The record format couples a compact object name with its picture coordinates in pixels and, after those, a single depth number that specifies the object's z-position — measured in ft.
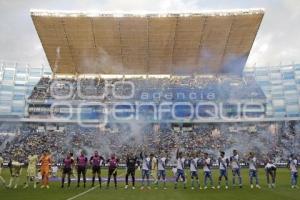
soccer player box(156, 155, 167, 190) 77.61
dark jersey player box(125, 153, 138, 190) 69.67
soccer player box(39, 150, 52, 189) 71.26
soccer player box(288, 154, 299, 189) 70.95
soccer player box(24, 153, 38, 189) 74.18
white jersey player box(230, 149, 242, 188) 71.12
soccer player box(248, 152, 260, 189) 70.11
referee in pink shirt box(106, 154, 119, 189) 69.87
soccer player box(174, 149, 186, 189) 70.03
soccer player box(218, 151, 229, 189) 69.56
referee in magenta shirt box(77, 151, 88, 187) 71.74
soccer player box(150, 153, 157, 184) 83.50
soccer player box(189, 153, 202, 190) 70.59
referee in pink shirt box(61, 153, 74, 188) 72.01
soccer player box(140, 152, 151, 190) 73.67
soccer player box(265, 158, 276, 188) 69.51
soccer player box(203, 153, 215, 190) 69.41
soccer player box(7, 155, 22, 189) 71.41
